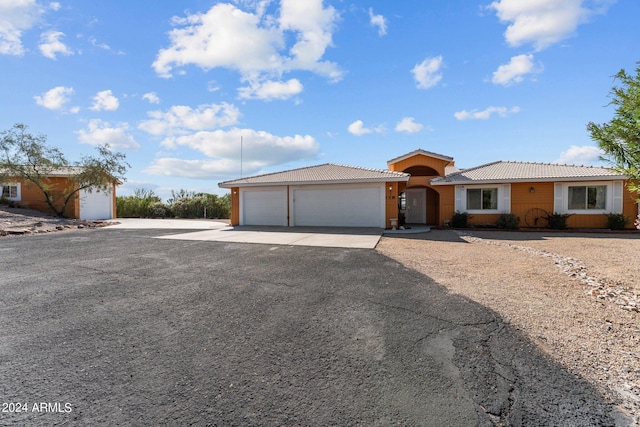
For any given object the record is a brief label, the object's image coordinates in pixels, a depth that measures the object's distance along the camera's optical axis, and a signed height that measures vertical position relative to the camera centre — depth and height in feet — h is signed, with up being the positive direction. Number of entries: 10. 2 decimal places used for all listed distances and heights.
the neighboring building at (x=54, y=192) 66.39 +3.78
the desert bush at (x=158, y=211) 87.10 -0.04
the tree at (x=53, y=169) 60.49 +8.97
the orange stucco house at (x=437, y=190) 47.67 +2.90
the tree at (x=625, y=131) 14.04 +3.84
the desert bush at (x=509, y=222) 48.32 -1.96
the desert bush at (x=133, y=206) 86.17 +1.42
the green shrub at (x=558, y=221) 47.39 -1.79
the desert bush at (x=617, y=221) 45.37 -1.74
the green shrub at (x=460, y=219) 51.42 -1.56
